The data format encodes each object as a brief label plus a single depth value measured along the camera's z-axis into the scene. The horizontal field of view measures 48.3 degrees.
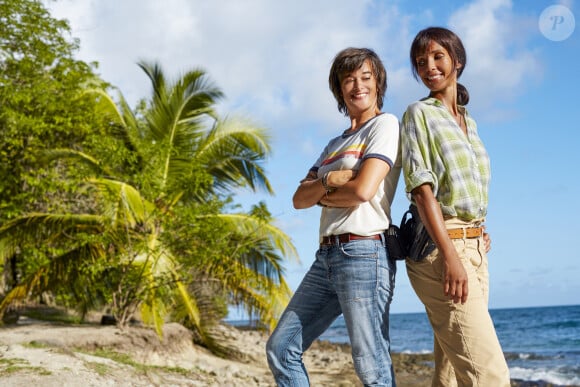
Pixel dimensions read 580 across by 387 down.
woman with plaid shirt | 2.70
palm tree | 10.59
